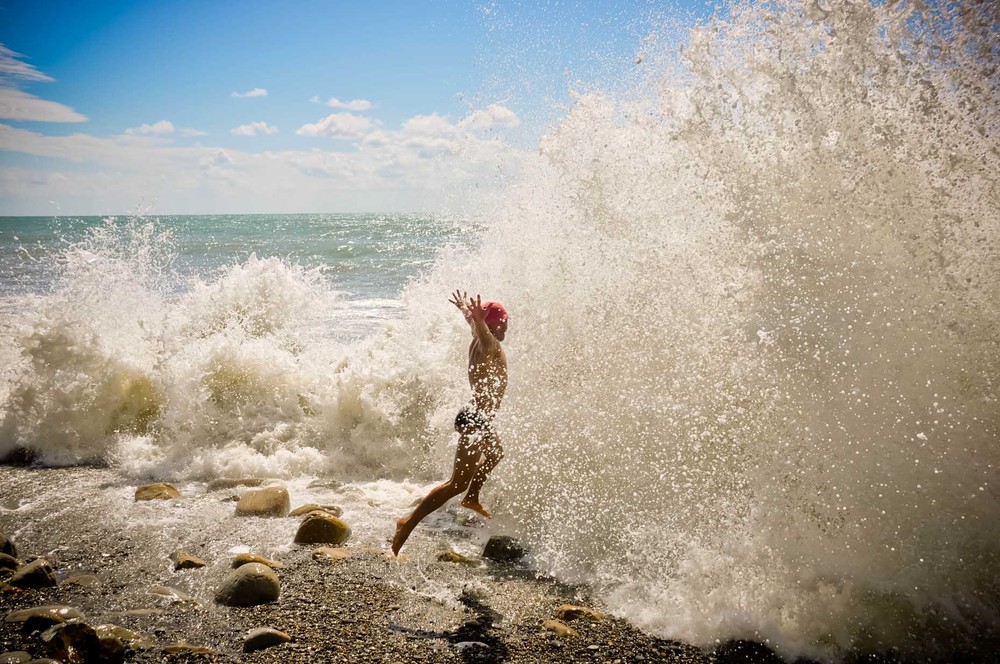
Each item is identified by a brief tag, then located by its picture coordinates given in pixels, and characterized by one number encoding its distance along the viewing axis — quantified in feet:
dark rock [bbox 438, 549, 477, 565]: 14.08
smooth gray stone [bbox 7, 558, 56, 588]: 11.90
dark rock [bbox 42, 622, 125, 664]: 9.28
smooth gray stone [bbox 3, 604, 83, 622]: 10.43
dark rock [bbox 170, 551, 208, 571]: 13.25
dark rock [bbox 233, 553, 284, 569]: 13.34
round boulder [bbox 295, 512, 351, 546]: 14.82
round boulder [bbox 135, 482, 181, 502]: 17.63
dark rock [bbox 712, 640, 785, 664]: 10.16
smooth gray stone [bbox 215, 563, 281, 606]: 11.73
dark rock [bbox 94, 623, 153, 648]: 10.07
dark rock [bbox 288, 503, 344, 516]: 16.61
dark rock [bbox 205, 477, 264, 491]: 18.78
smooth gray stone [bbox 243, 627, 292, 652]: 10.19
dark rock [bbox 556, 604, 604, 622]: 11.42
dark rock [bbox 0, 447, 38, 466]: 21.06
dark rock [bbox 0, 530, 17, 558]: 13.12
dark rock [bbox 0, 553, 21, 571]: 12.46
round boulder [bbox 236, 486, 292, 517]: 16.46
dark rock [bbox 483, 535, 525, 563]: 14.32
